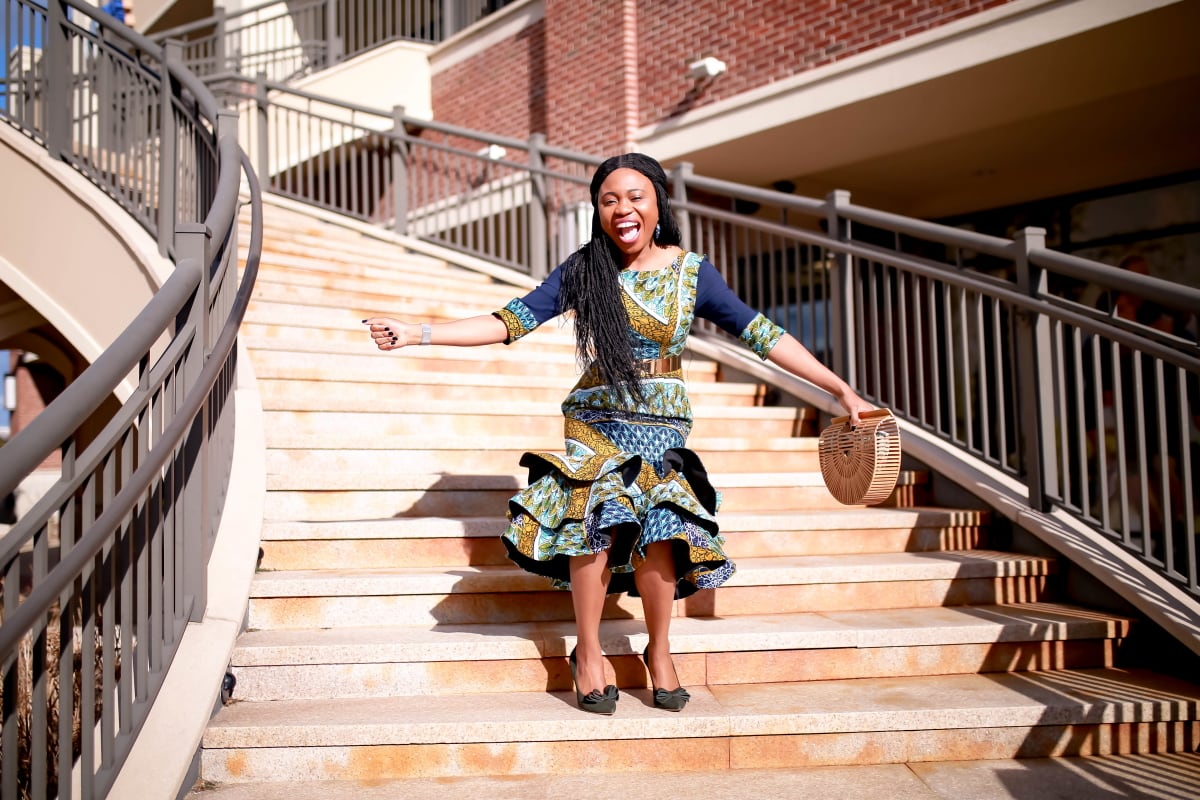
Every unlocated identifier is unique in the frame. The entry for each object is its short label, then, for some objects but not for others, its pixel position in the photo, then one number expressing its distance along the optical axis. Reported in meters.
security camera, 8.59
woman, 2.55
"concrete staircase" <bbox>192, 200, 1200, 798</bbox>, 2.49
